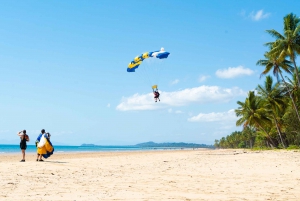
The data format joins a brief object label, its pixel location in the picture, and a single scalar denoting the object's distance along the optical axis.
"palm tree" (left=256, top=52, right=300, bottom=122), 38.44
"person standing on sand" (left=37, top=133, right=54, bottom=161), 16.03
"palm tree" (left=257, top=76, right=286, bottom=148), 44.88
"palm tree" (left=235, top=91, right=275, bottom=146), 47.12
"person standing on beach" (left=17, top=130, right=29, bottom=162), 16.47
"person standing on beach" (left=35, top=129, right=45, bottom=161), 16.19
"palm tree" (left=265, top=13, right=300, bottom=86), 32.91
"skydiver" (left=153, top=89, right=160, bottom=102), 25.23
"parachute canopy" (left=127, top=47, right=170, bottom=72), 22.41
